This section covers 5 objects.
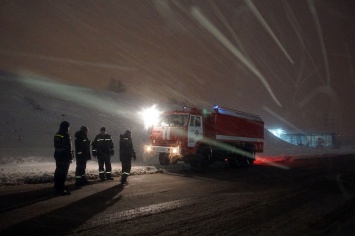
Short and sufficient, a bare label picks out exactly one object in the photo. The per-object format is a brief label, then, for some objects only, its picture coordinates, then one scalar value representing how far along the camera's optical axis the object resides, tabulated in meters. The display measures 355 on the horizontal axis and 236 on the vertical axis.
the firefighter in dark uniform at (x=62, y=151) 8.36
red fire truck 15.88
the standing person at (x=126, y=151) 11.25
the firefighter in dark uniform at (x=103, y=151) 11.64
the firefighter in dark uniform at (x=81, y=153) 10.16
